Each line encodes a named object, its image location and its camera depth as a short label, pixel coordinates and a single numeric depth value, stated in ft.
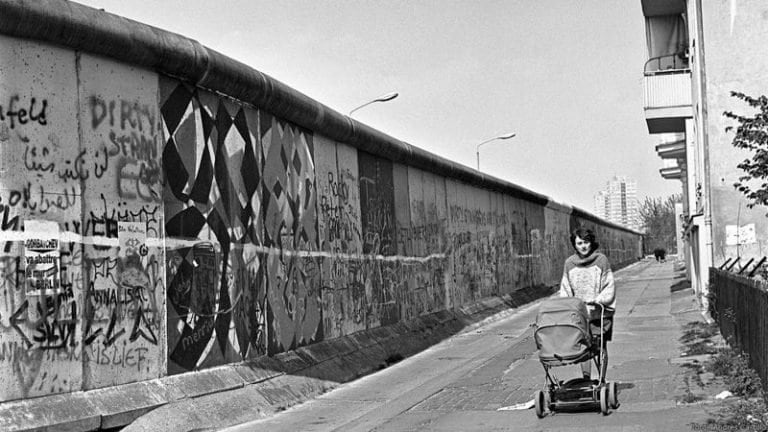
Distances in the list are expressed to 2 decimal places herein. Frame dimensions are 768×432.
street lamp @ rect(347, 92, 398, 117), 97.42
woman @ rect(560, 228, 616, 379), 33.19
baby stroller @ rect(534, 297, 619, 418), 30.89
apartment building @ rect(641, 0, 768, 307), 68.85
